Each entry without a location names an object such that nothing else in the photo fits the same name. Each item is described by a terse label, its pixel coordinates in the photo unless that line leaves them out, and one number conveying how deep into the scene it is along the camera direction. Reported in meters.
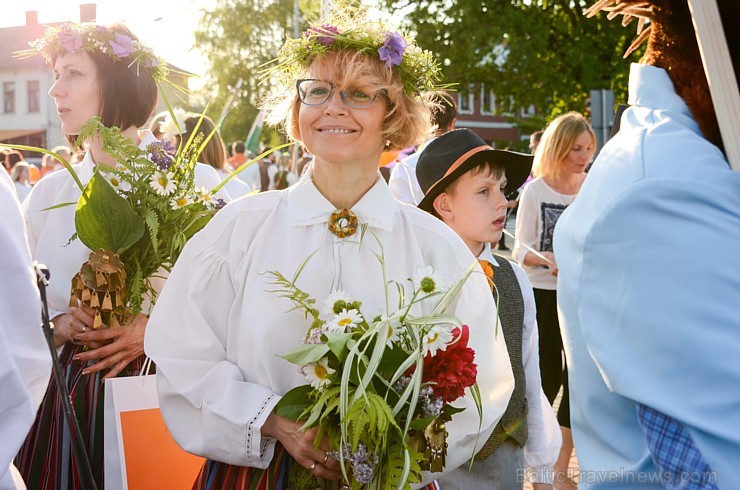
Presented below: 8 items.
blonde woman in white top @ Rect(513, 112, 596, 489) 6.50
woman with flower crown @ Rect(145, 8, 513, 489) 2.64
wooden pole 1.63
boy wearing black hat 3.46
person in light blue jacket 1.55
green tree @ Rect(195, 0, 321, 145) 45.53
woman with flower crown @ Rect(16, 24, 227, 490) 3.43
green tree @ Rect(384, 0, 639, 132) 26.78
